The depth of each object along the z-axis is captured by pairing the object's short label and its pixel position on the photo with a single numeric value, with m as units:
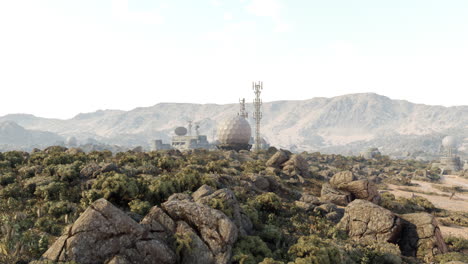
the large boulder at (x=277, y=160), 34.68
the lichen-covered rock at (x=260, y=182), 24.06
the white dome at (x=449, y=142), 111.67
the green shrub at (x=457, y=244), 17.18
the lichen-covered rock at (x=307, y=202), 19.89
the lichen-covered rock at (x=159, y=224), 11.71
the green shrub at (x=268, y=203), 18.55
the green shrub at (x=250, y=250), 11.70
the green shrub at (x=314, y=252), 11.86
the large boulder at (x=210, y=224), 11.99
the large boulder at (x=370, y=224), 16.00
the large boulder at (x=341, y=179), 24.58
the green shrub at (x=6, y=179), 18.16
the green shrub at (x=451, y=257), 14.46
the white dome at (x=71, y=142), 155.27
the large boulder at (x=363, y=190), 22.59
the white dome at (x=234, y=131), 54.25
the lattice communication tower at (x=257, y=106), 65.45
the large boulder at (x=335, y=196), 22.70
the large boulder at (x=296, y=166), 32.77
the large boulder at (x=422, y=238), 15.41
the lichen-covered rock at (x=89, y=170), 19.36
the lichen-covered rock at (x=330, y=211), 18.89
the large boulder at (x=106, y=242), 9.95
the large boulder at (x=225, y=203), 14.02
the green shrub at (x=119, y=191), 15.43
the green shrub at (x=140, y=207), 14.09
